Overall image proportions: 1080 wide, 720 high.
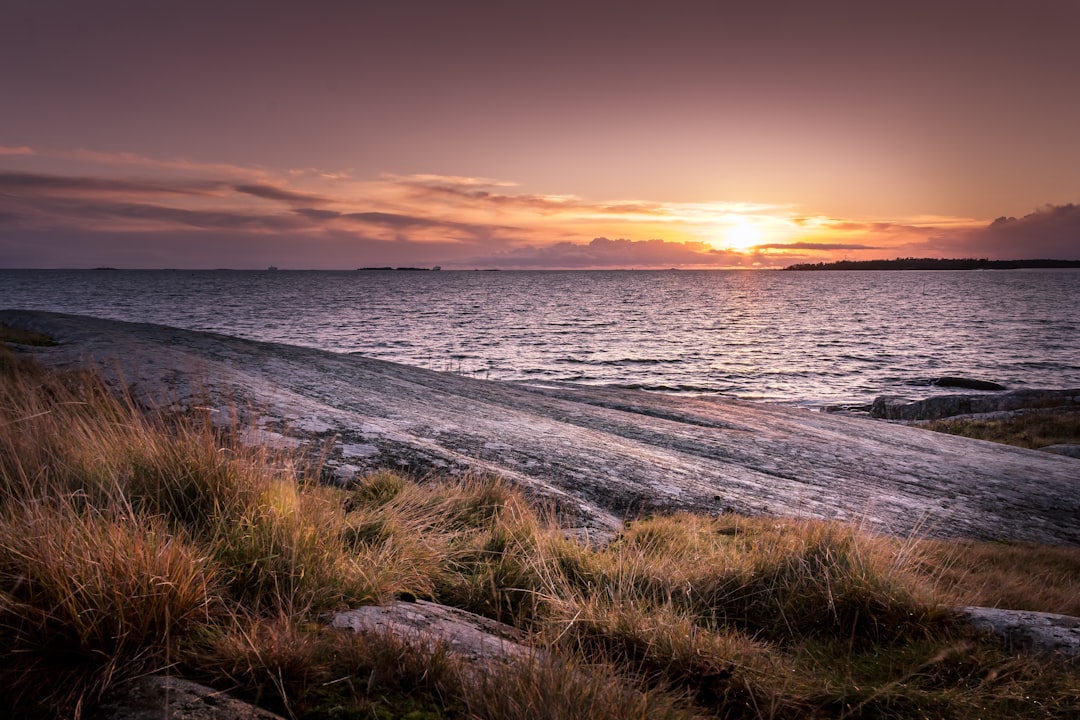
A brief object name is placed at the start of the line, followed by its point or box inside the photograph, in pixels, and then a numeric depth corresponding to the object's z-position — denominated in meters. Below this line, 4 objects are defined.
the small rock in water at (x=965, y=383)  36.66
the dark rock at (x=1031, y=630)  3.70
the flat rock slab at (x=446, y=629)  3.12
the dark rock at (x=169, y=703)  2.40
